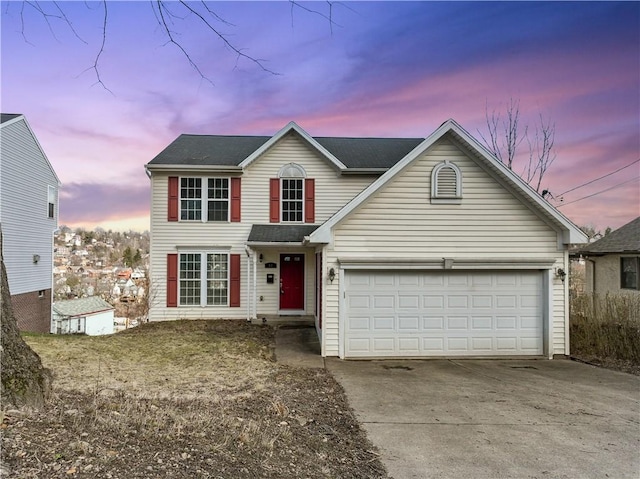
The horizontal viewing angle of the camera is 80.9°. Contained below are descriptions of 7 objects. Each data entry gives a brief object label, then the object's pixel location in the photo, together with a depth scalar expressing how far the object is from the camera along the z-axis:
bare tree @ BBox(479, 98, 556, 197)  19.52
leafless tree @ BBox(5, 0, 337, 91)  3.46
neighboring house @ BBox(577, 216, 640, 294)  14.98
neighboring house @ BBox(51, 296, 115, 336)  27.99
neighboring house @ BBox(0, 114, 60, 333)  16.34
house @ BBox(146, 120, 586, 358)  8.93
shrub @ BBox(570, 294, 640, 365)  8.93
